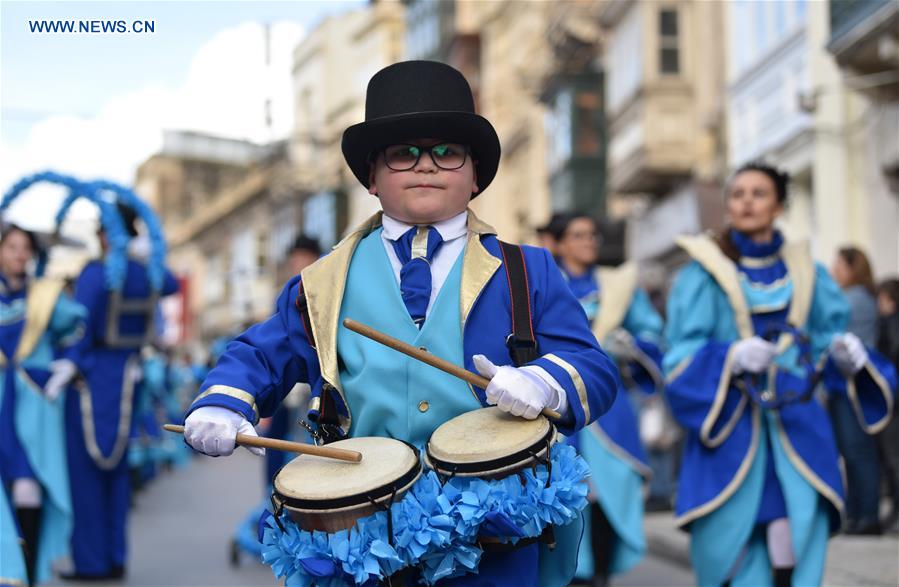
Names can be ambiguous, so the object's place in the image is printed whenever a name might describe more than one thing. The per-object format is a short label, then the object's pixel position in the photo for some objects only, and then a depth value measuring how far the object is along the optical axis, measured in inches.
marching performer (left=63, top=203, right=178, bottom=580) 392.8
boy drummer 160.9
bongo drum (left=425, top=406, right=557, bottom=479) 147.8
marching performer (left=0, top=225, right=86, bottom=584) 355.9
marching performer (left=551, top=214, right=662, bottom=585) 350.0
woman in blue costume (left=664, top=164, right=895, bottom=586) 254.2
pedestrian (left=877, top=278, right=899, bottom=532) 425.1
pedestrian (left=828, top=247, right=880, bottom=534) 409.4
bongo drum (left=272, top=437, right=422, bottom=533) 145.7
